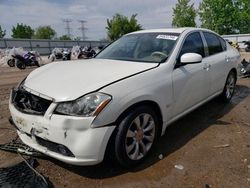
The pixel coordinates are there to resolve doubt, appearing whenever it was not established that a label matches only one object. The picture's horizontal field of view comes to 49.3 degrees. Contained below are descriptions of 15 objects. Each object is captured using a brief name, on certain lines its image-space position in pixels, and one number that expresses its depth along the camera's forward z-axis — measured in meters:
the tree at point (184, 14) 41.88
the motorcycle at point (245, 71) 8.96
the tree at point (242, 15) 44.67
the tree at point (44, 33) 73.31
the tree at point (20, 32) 62.22
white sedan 2.74
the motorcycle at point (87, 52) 19.09
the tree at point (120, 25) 47.53
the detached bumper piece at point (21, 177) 2.78
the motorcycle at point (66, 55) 18.86
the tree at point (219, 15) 45.59
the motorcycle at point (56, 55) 19.33
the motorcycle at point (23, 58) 14.38
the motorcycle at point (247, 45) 22.30
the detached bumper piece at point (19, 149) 3.44
